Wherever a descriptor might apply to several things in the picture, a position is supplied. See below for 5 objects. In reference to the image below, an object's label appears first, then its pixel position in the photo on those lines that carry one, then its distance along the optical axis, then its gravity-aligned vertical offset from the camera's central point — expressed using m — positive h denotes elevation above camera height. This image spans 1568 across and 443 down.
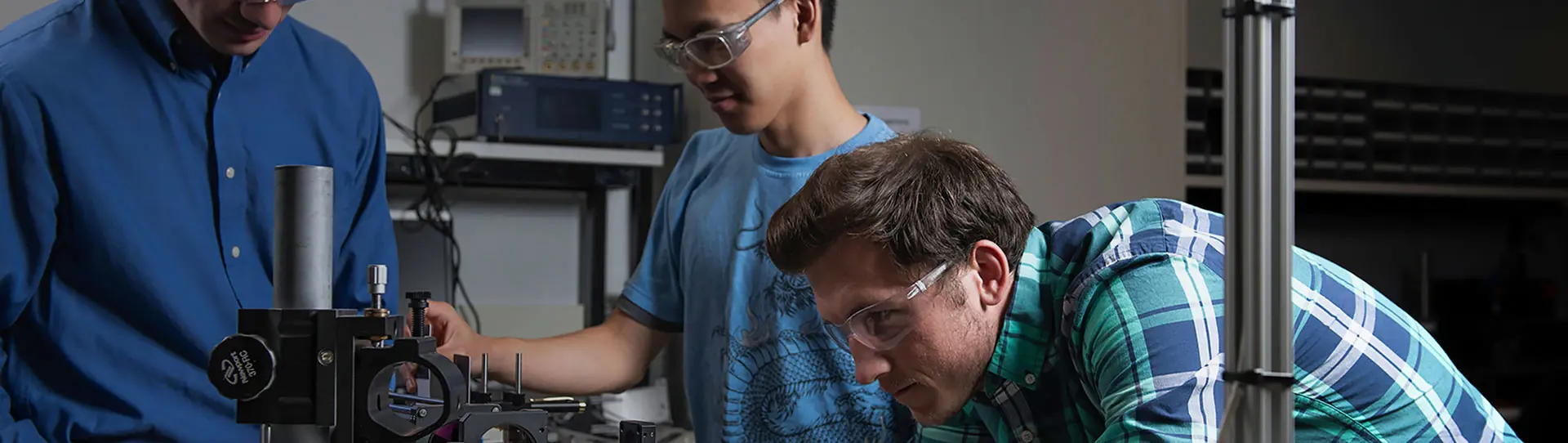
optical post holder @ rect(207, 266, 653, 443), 0.78 -0.08
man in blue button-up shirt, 1.32 +0.03
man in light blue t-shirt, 1.58 -0.03
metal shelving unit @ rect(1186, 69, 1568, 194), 3.63 +0.29
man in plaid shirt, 1.08 -0.06
